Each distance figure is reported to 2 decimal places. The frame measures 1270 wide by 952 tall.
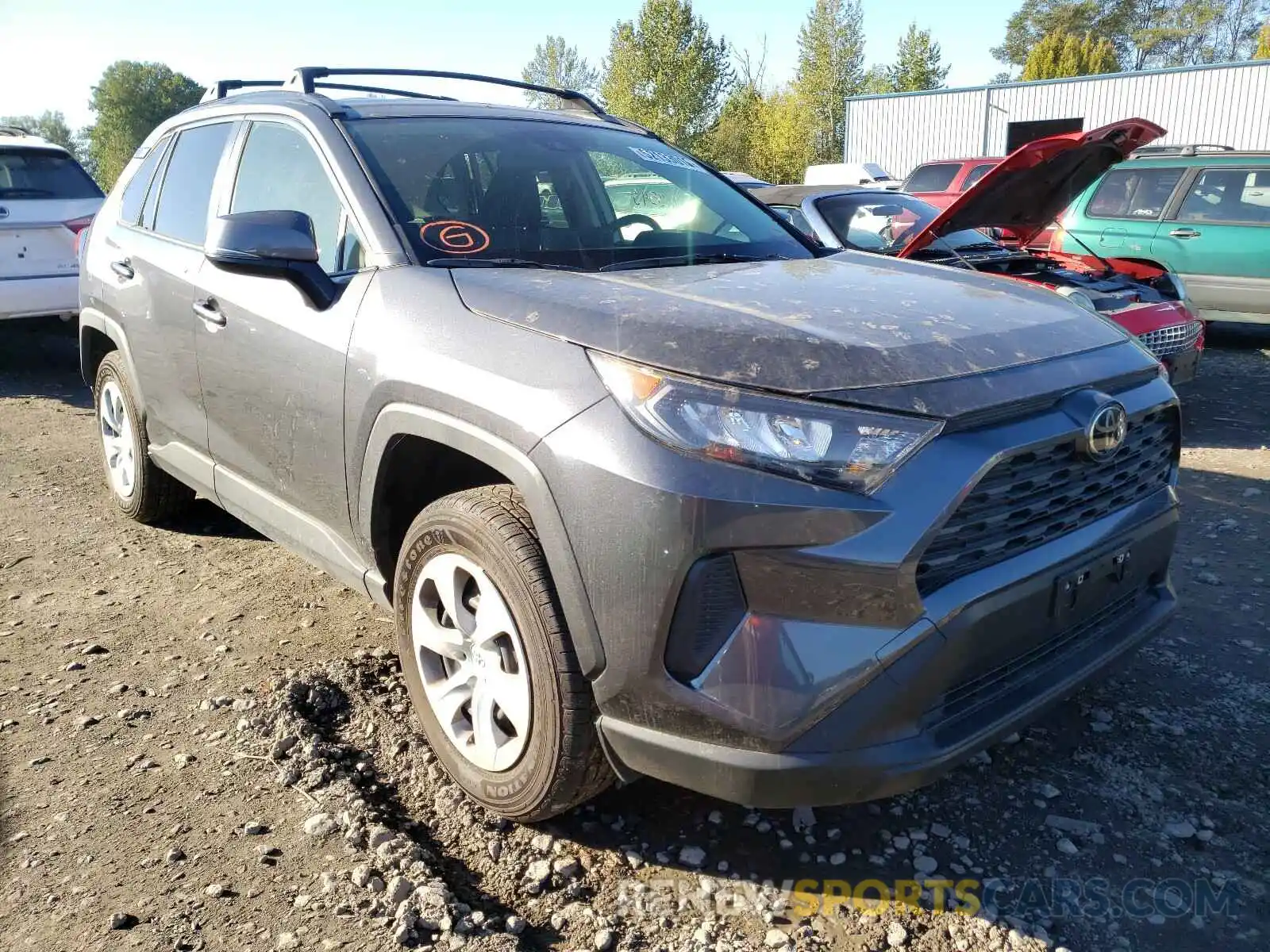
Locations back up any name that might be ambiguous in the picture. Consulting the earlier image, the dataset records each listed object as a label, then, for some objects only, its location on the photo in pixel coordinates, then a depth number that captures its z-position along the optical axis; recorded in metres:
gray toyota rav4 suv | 1.87
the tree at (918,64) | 45.59
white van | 17.66
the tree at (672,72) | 41.19
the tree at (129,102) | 84.94
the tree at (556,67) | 61.22
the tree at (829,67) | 39.75
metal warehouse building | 24.08
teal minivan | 8.44
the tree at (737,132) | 41.59
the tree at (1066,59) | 45.59
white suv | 7.34
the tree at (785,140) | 39.44
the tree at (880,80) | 47.66
